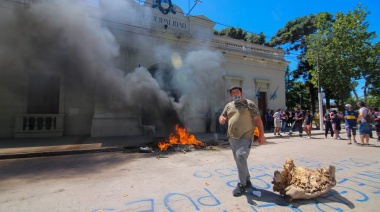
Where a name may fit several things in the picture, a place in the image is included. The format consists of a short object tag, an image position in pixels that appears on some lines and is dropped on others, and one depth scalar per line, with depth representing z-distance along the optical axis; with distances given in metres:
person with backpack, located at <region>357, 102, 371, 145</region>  7.80
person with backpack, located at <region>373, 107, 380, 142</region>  9.26
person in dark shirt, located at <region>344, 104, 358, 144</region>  8.33
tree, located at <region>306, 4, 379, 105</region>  14.76
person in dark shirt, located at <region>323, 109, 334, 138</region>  10.91
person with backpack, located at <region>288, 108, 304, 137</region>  11.22
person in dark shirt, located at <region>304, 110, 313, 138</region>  10.75
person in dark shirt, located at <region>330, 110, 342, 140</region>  9.98
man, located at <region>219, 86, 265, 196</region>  3.11
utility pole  14.12
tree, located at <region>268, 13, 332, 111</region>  22.97
